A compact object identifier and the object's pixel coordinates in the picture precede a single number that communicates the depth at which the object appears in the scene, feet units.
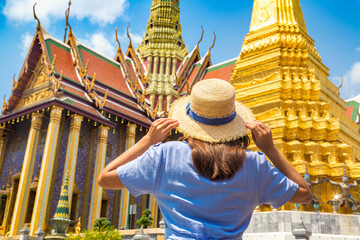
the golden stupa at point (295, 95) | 27.89
